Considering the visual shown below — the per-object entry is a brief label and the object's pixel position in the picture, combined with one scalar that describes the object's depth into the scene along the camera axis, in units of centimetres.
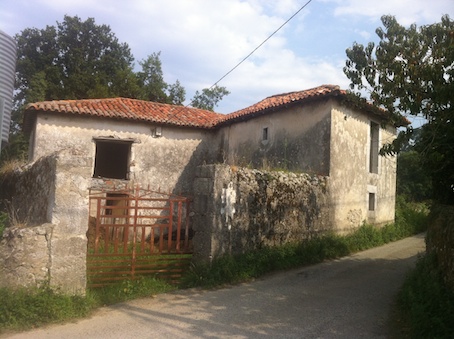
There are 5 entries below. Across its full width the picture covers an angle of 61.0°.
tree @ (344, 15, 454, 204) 610
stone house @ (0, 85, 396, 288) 1168
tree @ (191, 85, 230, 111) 3112
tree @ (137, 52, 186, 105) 2702
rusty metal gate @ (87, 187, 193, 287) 656
